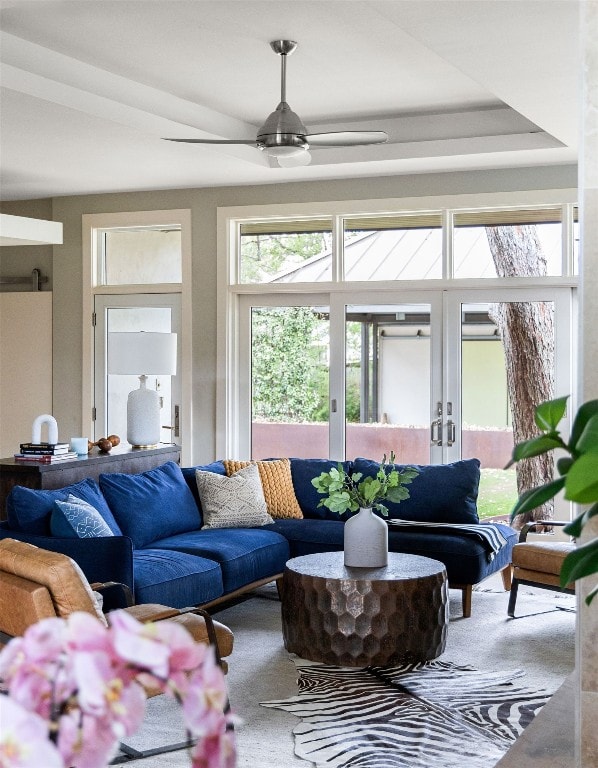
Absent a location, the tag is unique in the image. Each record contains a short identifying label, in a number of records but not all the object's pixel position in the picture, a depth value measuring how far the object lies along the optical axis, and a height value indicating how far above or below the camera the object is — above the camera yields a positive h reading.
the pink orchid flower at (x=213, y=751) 0.75 -0.30
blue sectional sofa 4.46 -0.88
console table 5.52 -0.55
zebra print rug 3.40 -1.35
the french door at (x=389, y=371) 7.13 +0.07
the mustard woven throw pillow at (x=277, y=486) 6.23 -0.72
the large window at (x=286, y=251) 7.65 +1.05
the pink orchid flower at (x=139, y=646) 0.71 -0.20
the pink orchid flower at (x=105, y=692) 0.71 -0.24
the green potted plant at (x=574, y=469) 0.87 -0.09
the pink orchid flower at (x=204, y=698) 0.73 -0.25
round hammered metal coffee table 4.28 -1.09
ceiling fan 4.64 +1.24
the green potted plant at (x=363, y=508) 4.63 -0.65
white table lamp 6.38 +0.08
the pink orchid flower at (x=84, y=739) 0.73 -0.28
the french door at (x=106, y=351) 8.15 +0.25
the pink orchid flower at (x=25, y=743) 0.69 -0.27
